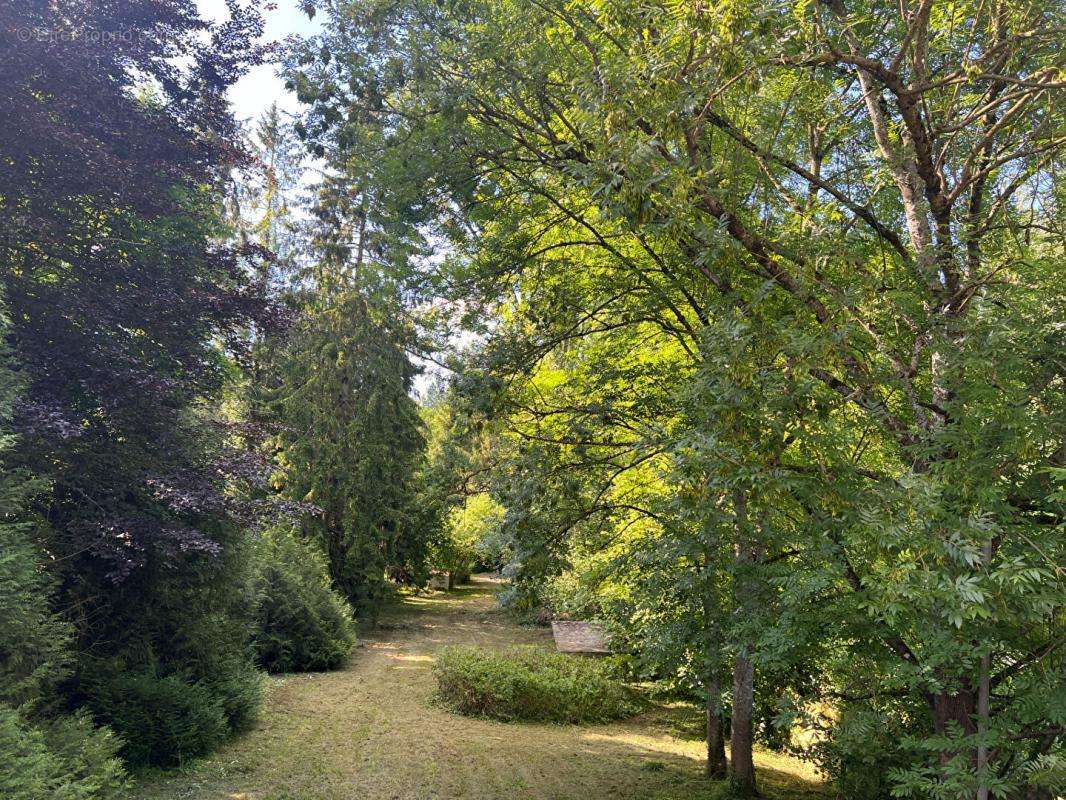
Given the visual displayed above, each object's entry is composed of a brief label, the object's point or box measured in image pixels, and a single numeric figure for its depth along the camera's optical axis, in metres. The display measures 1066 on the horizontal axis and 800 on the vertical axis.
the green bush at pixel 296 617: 11.50
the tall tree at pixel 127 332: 6.47
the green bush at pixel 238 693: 7.77
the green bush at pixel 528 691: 9.93
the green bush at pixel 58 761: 4.24
